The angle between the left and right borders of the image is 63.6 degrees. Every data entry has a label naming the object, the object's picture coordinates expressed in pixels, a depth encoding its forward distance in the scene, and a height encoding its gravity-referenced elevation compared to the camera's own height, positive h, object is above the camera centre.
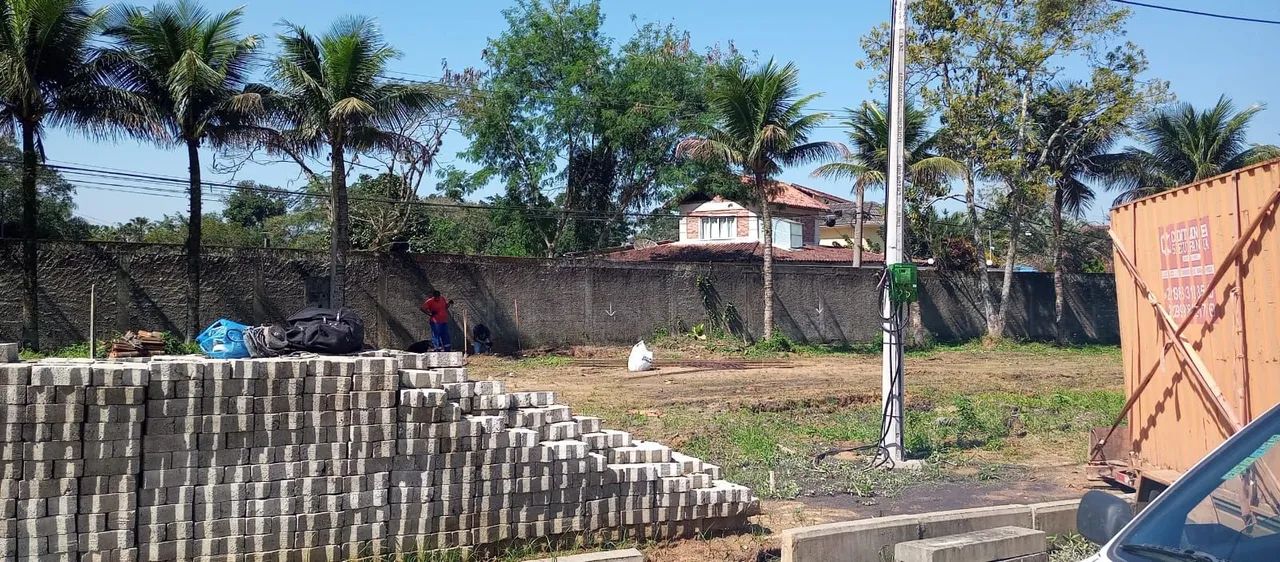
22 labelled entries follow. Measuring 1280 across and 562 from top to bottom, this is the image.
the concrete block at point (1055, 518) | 7.83 -1.49
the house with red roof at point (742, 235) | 37.62 +3.85
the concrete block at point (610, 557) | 6.60 -1.48
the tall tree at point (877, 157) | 30.73 +5.18
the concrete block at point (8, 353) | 6.16 -0.13
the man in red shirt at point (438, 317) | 23.36 +0.26
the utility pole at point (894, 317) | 10.81 +0.08
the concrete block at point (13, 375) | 5.77 -0.24
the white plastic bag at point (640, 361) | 22.25 -0.74
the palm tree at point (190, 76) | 20.39 +5.08
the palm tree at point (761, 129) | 27.31 +5.31
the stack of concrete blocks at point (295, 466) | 5.88 -0.86
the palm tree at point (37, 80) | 18.75 +4.73
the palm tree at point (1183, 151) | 35.56 +5.97
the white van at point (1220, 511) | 3.31 -0.63
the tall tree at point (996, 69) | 31.42 +7.92
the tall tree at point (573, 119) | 37.88 +7.72
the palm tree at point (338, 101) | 22.11 +4.96
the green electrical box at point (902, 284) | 10.63 +0.42
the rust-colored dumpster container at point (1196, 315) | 7.64 +0.06
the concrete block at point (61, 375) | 5.83 -0.25
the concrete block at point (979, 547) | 6.28 -1.41
